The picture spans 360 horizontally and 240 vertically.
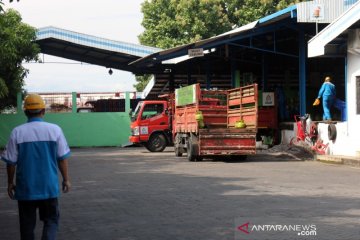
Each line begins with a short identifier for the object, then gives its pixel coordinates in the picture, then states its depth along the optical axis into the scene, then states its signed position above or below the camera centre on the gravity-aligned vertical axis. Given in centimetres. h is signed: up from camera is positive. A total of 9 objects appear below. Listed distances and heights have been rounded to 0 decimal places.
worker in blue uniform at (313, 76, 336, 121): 2028 +85
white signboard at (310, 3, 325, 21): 2119 +399
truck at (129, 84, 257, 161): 1881 +0
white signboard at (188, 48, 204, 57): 2422 +294
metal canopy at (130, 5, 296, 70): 2203 +350
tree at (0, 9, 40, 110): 2776 +365
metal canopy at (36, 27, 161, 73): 3183 +442
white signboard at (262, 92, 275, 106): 2456 +94
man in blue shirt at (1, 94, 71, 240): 547 -45
